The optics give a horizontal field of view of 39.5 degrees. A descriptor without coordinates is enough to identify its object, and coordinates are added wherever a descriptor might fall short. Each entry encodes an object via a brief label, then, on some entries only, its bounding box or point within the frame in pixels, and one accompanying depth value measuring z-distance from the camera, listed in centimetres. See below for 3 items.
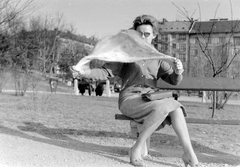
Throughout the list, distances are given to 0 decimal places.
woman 319
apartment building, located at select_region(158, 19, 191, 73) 2782
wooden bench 406
